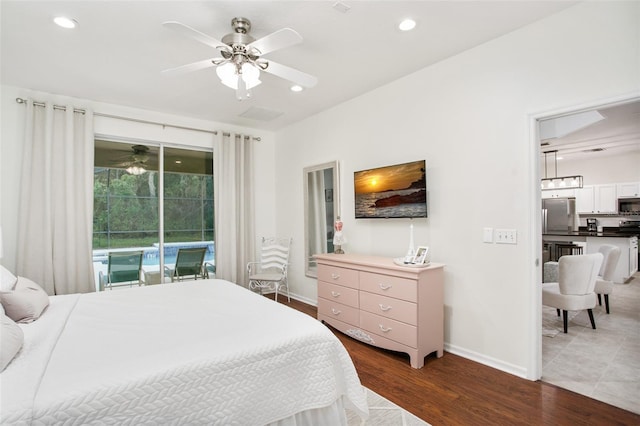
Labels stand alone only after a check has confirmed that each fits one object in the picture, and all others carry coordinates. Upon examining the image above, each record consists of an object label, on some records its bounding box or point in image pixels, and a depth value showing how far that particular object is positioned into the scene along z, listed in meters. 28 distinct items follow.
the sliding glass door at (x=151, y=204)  4.16
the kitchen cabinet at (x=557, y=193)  8.03
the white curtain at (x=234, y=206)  4.77
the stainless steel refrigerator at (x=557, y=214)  7.34
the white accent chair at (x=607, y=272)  3.93
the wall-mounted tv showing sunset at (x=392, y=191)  3.13
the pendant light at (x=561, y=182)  6.52
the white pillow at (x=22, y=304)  1.91
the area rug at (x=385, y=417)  1.99
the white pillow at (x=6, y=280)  2.09
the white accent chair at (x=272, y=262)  4.97
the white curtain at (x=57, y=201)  3.53
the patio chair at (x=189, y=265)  4.64
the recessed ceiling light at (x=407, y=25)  2.41
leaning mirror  4.35
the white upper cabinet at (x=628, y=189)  7.02
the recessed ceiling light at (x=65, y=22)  2.35
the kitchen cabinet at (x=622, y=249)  5.87
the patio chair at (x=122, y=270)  4.18
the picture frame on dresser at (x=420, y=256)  2.86
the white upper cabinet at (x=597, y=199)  7.37
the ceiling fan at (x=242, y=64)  2.26
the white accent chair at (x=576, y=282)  3.28
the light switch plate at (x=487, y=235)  2.72
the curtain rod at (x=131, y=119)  3.61
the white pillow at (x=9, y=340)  1.32
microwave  7.12
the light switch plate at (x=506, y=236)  2.58
